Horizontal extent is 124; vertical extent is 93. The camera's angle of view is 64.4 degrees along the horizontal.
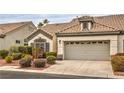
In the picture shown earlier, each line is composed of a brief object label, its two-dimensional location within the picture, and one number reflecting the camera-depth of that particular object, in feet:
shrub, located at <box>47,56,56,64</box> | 29.62
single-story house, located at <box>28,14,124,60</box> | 33.16
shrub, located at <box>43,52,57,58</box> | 36.60
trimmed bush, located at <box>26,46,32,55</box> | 39.23
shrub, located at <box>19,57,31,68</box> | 27.35
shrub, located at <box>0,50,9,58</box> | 40.22
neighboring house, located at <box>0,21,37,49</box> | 45.01
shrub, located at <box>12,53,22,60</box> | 35.69
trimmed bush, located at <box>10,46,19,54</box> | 39.70
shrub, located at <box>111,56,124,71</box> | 21.95
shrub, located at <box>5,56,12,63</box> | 32.22
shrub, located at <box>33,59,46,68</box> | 26.67
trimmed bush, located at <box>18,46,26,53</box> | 39.33
